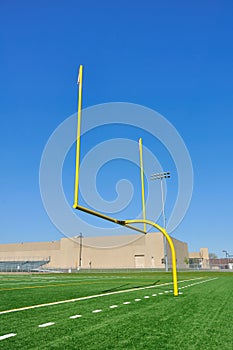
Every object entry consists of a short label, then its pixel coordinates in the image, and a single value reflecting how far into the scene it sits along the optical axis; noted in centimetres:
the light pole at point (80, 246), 5100
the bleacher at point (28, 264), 4322
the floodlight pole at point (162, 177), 2767
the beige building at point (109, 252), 4728
